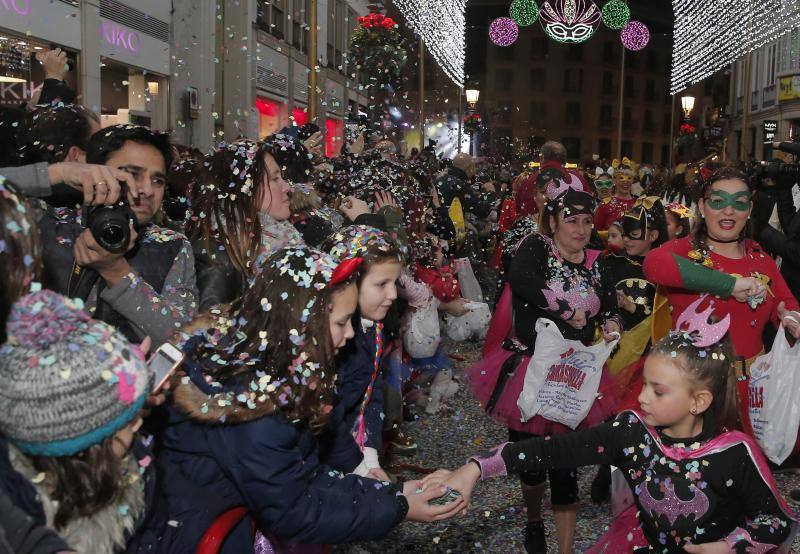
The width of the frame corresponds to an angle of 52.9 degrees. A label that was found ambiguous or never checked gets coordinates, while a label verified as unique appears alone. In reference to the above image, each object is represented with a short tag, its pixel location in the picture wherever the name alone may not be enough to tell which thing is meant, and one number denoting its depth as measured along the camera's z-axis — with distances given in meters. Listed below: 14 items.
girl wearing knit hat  1.53
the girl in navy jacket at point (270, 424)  2.20
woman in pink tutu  4.14
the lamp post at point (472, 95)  24.53
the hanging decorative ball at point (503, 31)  27.91
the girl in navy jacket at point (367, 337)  3.06
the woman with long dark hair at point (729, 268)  3.84
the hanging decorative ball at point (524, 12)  24.09
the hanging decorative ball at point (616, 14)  25.23
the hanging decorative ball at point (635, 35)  29.11
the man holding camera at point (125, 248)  2.38
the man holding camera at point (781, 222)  5.61
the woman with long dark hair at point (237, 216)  3.19
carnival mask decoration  23.47
